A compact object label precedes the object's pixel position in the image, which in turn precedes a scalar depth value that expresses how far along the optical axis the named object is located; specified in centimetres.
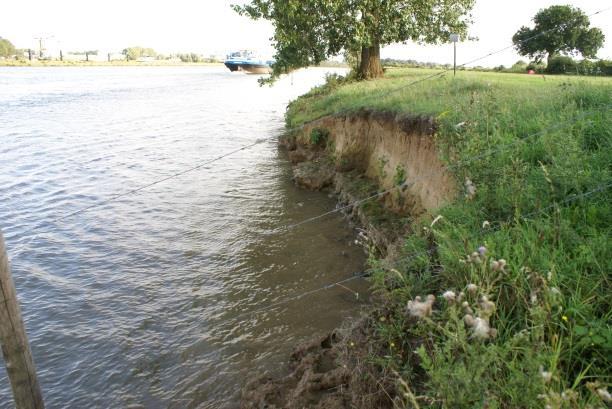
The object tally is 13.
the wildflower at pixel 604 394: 203
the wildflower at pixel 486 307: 236
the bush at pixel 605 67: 1552
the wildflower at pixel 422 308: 258
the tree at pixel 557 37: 2858
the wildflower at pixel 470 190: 454
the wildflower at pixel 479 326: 227
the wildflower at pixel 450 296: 254
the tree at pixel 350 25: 1652
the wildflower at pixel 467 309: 251
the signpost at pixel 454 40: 1546
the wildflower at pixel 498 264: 271
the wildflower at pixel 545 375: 216
